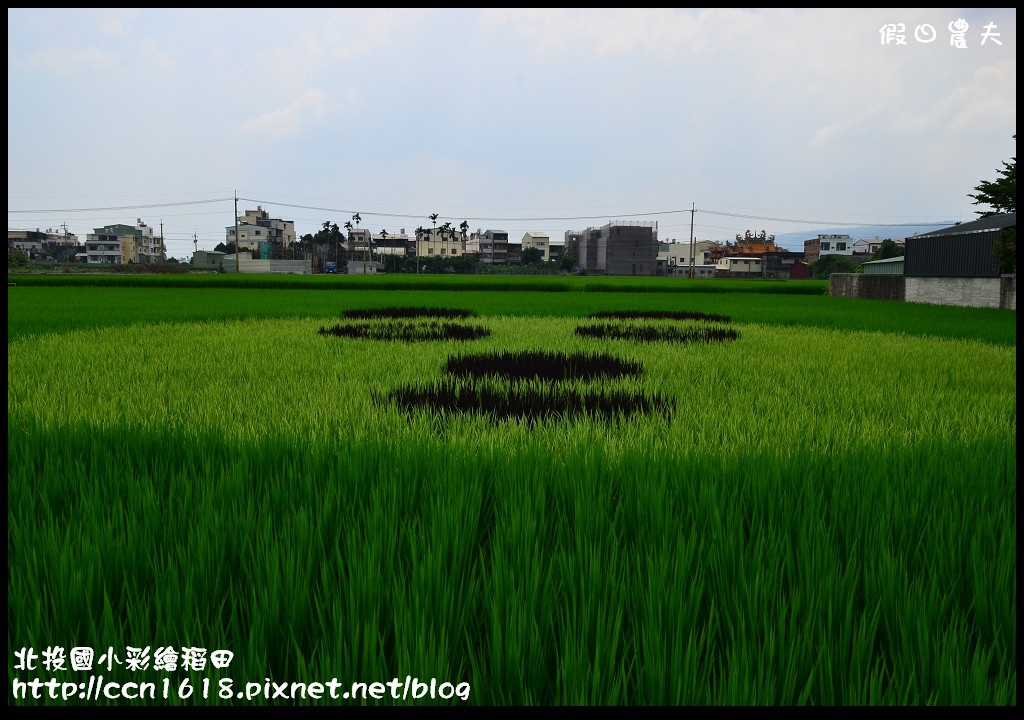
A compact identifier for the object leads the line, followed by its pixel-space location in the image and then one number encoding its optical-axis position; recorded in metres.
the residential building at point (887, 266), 41.22
